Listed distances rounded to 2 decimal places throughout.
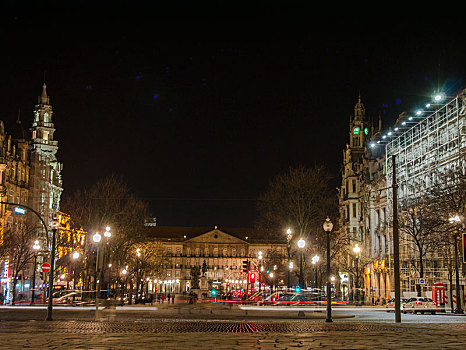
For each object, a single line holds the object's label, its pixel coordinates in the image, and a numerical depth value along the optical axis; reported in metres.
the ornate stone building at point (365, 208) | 86.89
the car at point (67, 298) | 57.03
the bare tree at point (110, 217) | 64.19
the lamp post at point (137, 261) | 73.50
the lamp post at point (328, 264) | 31.92
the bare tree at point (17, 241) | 67.69
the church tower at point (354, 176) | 105.56
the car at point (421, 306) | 48.58
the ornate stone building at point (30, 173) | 81.75
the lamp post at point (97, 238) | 38.53
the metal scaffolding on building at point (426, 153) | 58.78
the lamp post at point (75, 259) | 60.12
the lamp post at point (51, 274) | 31.52
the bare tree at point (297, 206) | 61.81
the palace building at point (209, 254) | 194.88
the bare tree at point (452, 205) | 45.38
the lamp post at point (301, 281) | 53.78
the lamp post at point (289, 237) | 53.38
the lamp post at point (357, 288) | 69.90
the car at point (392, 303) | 55.64
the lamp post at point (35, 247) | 59.37
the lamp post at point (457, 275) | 45.47
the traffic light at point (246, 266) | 47.74
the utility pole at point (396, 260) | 28.17
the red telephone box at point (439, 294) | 53.72
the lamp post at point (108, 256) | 60.00
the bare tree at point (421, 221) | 50.91
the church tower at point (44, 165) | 98.62
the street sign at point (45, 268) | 39.62
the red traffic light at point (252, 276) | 49.50
